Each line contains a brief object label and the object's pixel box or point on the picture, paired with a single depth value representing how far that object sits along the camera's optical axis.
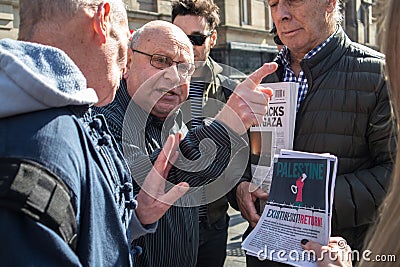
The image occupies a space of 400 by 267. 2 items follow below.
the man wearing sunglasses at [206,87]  2.67
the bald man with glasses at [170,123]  1.63
